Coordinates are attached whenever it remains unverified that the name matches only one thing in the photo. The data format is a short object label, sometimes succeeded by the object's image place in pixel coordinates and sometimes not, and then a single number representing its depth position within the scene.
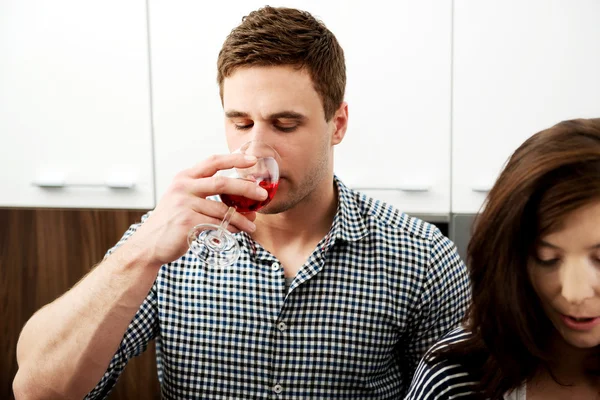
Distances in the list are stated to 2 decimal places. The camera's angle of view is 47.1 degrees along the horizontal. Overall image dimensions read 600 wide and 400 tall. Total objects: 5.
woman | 0.80
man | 1.28
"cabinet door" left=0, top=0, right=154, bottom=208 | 1.86
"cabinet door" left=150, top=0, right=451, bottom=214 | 1.77
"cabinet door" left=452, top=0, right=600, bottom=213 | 1.73
